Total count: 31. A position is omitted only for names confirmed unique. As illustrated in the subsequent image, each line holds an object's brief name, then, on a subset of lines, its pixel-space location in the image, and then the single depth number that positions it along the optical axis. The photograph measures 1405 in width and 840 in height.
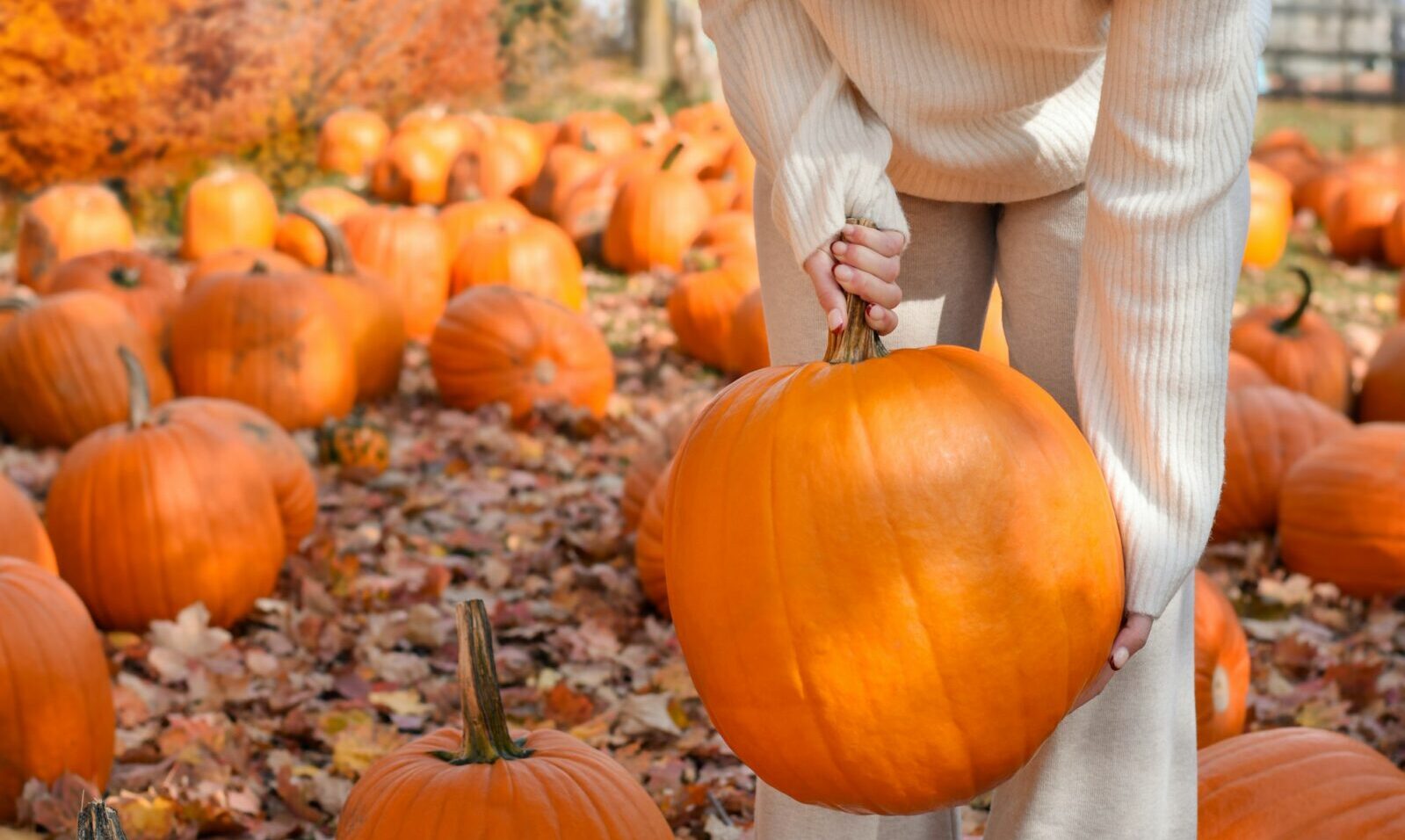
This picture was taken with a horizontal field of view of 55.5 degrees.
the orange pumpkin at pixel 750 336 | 5.24
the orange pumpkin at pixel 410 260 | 6.07
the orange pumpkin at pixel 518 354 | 4.85
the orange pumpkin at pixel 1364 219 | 7.91
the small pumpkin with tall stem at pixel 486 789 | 1.75
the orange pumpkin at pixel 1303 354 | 4.65
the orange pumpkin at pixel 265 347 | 4.58
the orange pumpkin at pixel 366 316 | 4.96
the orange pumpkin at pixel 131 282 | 4.99
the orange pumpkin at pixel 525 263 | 6.02
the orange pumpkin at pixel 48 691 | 2.29
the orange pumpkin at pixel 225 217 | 6.83
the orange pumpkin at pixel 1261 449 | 3.84
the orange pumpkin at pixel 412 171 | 8.57
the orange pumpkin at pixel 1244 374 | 4.32
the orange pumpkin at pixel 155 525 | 3.14
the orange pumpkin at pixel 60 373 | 4.28
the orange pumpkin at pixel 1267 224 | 7.60
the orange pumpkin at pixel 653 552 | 3.29
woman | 1.41
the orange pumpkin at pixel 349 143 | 8.86
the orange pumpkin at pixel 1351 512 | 3.42
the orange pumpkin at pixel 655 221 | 7.20
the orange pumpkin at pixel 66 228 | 6.24
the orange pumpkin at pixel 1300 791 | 1.92
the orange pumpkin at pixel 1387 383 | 4.47
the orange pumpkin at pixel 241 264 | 5.03
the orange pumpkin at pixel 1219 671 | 2.65
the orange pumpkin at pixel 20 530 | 2.79
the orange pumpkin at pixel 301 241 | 6.15
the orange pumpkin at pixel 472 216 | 6.55
